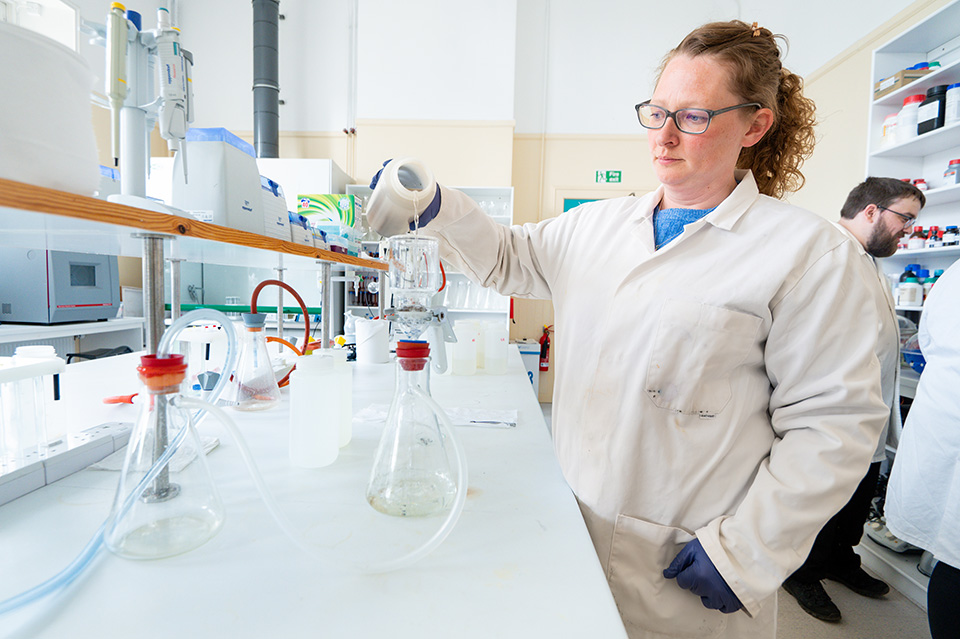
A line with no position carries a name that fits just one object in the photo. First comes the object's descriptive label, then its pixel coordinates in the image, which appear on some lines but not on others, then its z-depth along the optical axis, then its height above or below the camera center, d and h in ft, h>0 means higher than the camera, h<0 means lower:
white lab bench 1.62 -1.15
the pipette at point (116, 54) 2.79 +1.43
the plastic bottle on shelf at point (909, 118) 7.60 +3.12
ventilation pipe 12.98 +6.03
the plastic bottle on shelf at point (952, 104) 6.84 +3.03
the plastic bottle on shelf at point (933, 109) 7.15 +3.09
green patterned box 11.77 +2.17
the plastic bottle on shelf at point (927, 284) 7.59 +0.36
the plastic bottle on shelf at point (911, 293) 7.54 +0.20
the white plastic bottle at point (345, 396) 3.13 -0.73
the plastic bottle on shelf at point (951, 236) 7.02 +1.07
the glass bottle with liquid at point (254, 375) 4.03 -0.77
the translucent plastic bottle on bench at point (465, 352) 5.96 -0.73
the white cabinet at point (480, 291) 13.12 +0.13
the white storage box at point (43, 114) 1.75 +0.69
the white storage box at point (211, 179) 3.76 +0.92
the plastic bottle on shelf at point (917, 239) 7.55 +1.10
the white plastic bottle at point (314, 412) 2.79 -0.76
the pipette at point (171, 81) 3.04 +1.42
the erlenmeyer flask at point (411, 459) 2.39 -0.89
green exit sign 14.28 +3.79
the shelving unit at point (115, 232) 1.69 +0.31
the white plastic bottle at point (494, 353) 6.19 -0.77
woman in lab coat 2.57 -0.43
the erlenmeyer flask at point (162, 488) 1.92 -0.90
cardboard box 7.60 +3.82
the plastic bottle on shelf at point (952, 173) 7.07 +2.10
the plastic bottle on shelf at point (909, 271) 7.74 +0.58
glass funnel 3.36 +0.20
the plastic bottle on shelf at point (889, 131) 7.94 +3.06
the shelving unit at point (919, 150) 6.92 +2.66
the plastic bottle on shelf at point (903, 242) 7.89 +1.08
